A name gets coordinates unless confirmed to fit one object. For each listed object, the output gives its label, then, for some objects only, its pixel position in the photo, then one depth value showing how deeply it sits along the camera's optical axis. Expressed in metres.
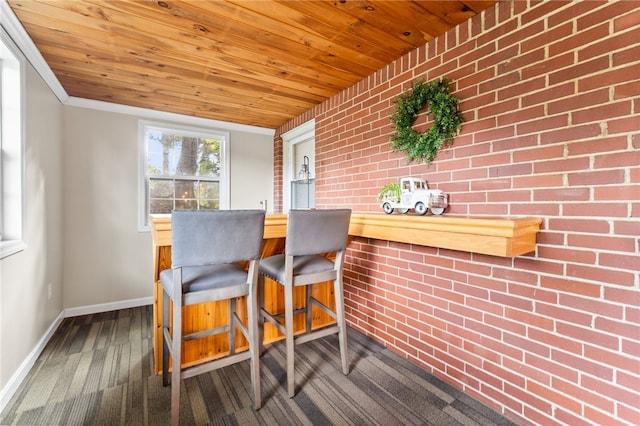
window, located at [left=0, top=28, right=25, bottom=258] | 1.89
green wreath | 1.81
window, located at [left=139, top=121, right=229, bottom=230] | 3.44
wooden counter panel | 1.37
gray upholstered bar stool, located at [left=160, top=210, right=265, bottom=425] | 1.45
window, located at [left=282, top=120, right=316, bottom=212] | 3.61
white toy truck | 1.84
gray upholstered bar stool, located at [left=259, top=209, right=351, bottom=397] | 1.75
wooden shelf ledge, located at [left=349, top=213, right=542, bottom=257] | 1.33
